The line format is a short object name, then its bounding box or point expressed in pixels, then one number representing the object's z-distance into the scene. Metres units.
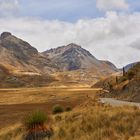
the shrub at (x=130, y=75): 33.46
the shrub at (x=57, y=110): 16.63
